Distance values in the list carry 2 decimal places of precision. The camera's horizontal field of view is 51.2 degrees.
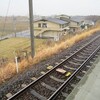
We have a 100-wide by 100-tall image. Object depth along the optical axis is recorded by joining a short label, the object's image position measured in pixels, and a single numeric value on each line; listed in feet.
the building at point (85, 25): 135.79
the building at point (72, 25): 118.87
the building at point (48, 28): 97.50
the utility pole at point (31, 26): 25.71
